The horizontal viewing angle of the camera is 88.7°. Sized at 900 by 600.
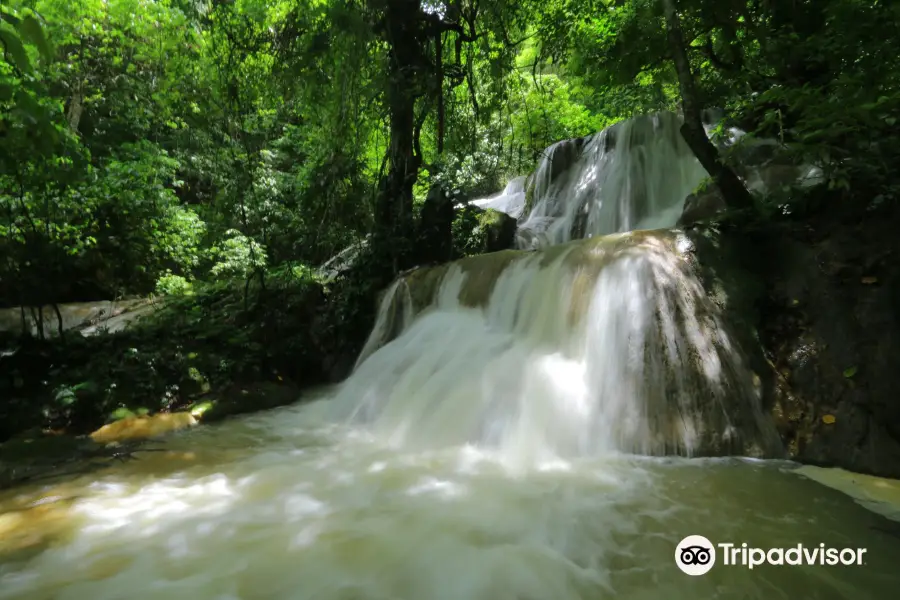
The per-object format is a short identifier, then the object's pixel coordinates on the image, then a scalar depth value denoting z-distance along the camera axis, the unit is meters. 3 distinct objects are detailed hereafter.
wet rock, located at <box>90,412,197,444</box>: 4.23
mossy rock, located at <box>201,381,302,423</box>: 5.03
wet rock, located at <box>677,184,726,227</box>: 5.80
